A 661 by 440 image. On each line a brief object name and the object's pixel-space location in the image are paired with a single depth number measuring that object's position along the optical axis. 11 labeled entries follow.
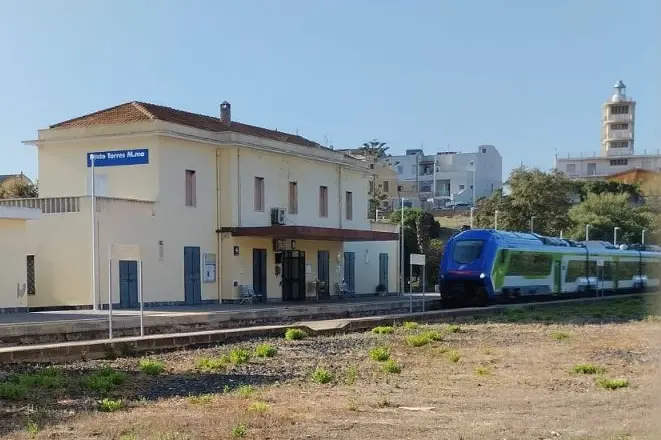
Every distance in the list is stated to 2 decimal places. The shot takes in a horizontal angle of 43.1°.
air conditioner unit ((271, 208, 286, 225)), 36.56
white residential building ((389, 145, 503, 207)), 104.50
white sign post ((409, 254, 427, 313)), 27.55
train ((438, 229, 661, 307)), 32.72
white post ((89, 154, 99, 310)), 27.28
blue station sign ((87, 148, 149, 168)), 31.27
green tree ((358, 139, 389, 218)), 76.78
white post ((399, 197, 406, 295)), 43.38
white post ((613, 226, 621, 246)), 64.99
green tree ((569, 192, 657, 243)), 65.63
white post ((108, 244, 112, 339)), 17.83
